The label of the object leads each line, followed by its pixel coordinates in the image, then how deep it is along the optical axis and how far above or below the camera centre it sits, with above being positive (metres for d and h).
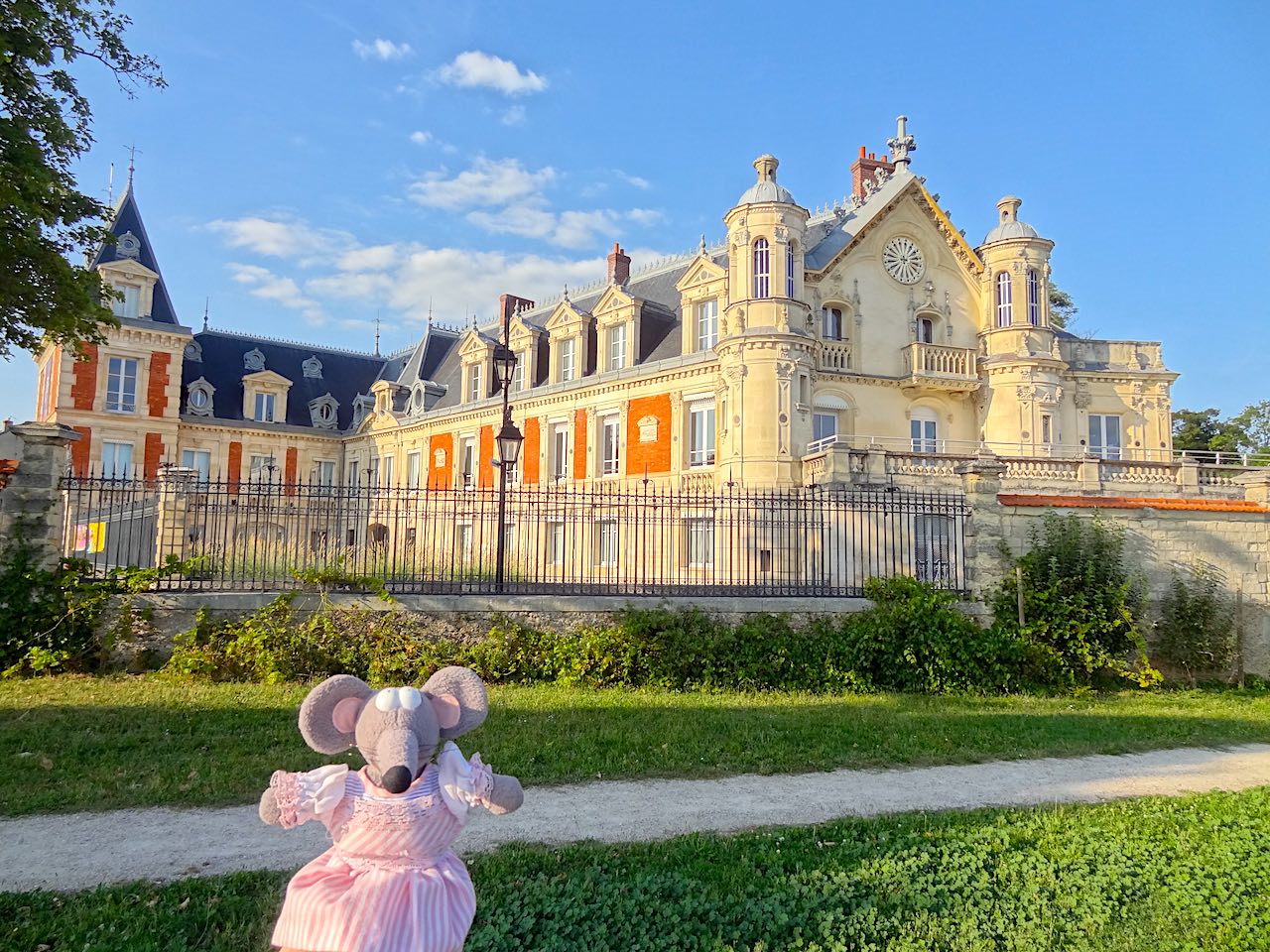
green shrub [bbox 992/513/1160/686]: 11.88 -0.98
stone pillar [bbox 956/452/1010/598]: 12.58 +0.19
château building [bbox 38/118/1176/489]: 22.36 +5.40
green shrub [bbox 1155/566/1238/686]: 13.10 -1.44
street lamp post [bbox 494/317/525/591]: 13.73 +1.73
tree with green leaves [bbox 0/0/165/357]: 9.54 +4.26
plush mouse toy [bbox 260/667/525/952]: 2.46 -0.88
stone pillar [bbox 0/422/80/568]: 10.07 +0.53
